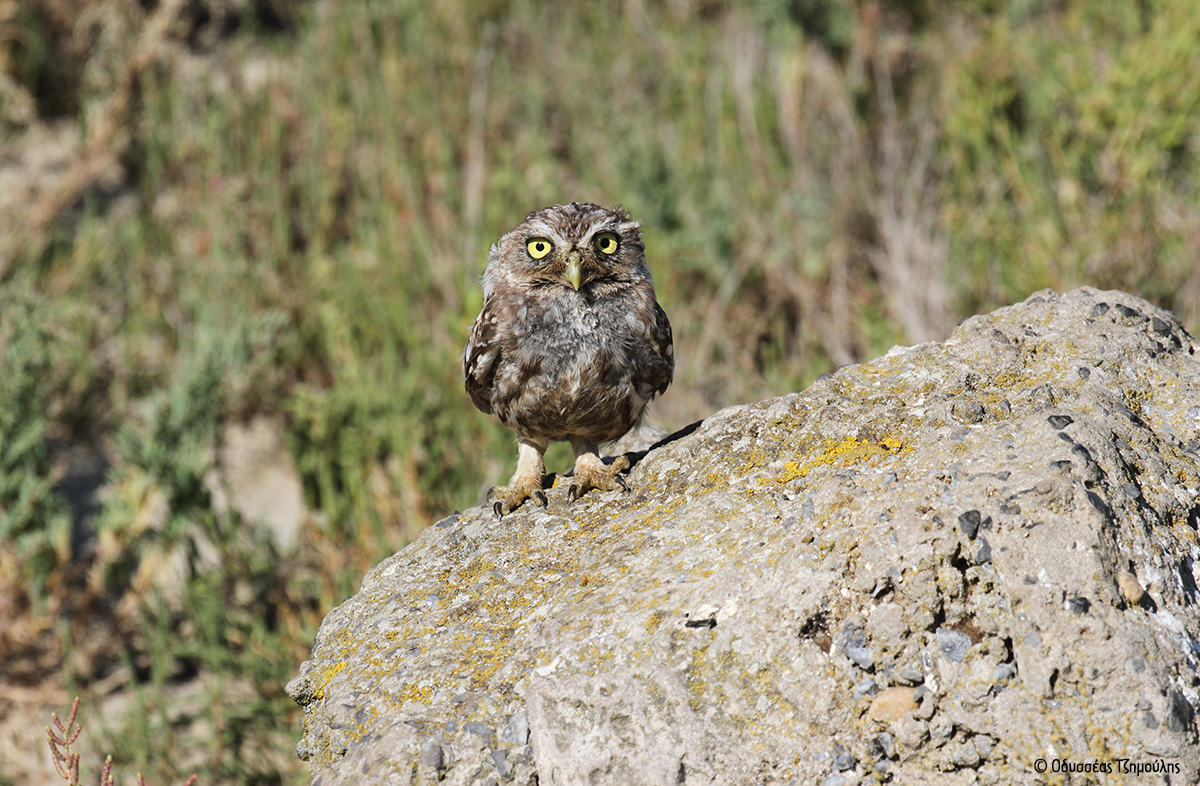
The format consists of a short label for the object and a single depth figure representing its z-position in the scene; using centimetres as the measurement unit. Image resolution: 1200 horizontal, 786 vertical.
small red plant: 493
